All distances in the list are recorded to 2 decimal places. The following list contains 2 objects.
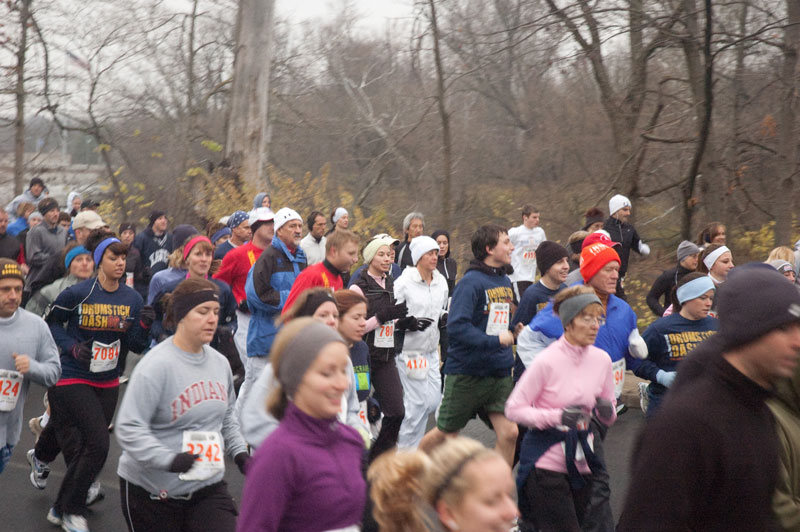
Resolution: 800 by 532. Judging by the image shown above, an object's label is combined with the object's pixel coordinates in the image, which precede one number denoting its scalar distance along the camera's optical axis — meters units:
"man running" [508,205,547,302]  13.60
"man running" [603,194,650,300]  11.91
